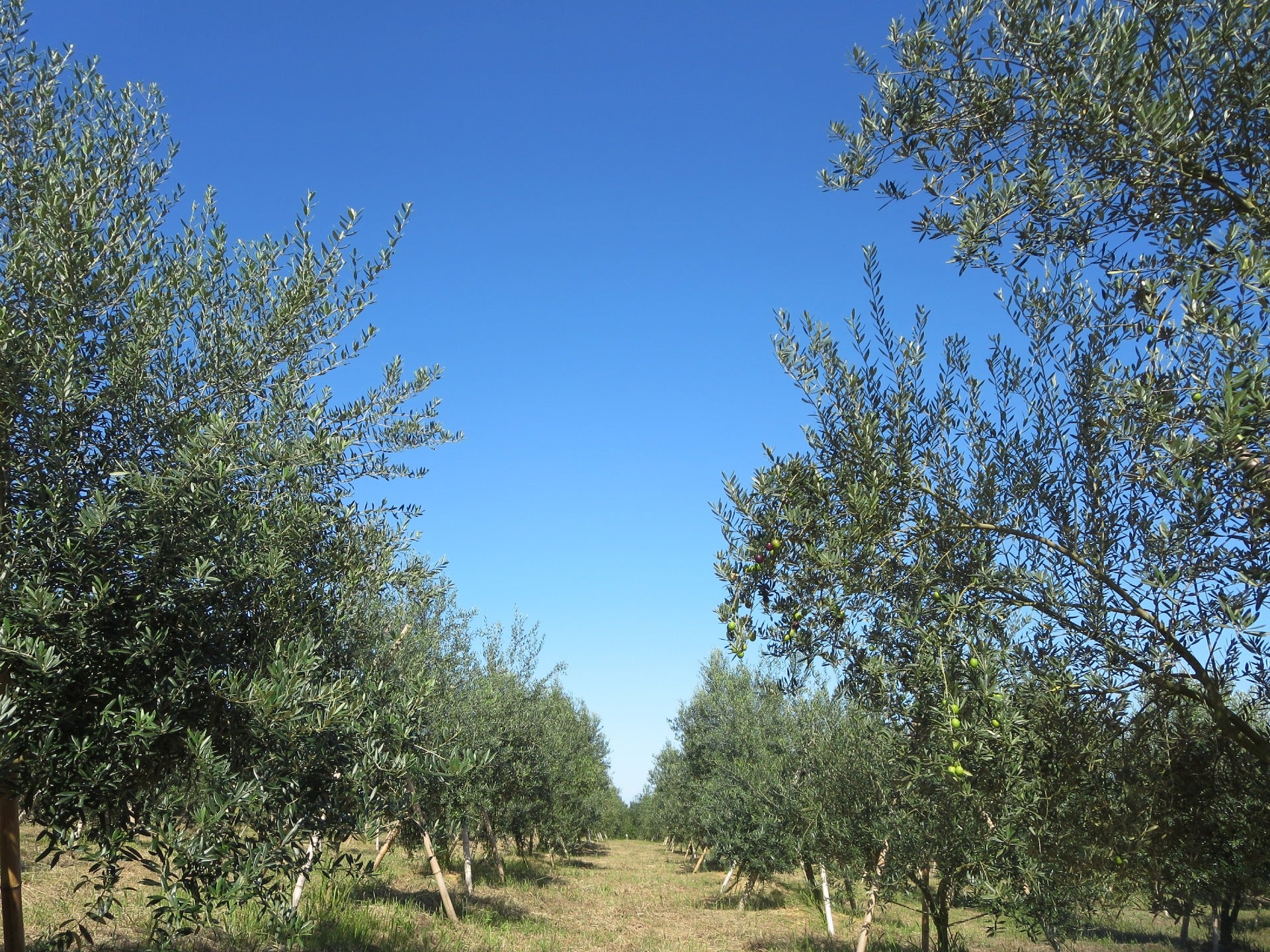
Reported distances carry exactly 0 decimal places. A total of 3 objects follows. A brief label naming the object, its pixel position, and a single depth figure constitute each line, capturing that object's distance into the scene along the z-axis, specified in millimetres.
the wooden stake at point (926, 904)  12055
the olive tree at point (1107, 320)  4703
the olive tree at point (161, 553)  5367
